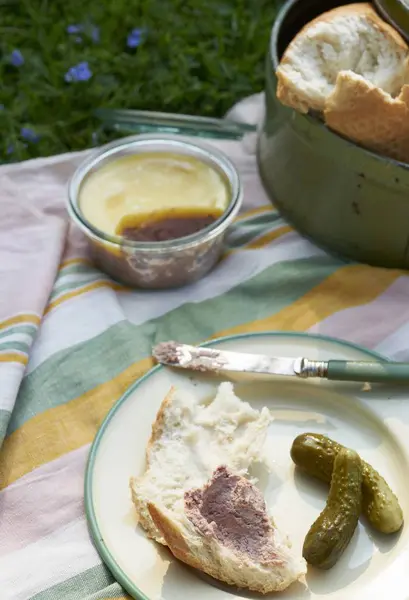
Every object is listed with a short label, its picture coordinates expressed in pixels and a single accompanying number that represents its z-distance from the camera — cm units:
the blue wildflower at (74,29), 94
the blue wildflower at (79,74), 91
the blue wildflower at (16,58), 93
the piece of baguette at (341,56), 76
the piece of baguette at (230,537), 63
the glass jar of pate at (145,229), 78
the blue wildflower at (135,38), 94
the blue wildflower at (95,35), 94
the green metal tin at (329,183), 75
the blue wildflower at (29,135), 89
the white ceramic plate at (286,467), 64
